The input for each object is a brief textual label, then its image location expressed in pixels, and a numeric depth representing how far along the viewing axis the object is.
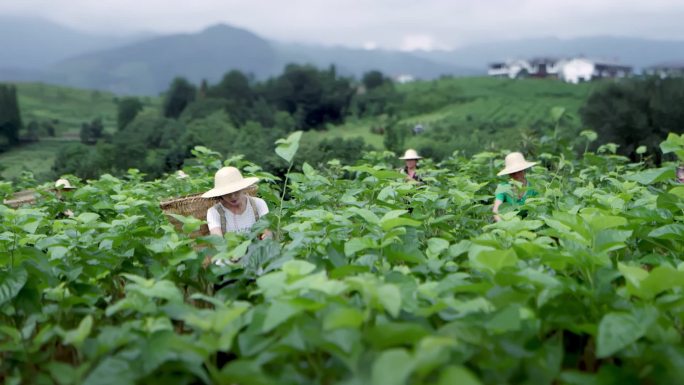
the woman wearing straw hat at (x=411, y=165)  8.94
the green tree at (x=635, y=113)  24.27
